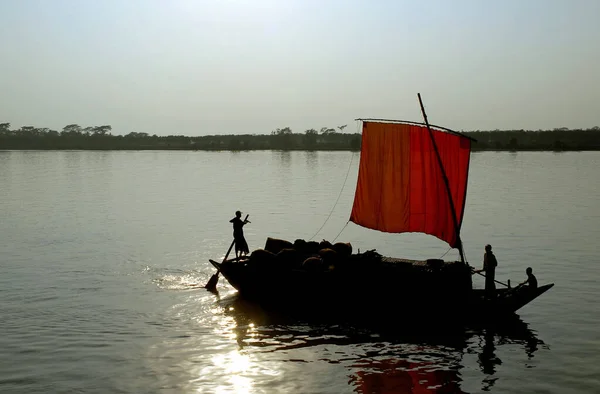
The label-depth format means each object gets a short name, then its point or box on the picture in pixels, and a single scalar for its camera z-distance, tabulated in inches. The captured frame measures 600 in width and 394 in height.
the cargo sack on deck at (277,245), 1027.3
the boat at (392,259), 871.7
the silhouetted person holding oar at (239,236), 1096.8
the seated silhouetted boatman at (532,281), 863.1
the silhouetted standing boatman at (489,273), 880.9
